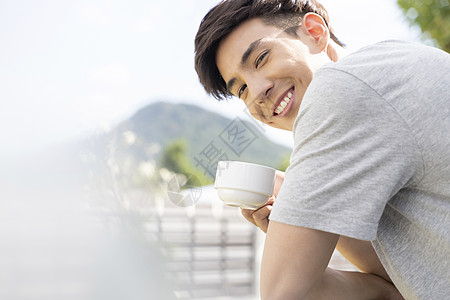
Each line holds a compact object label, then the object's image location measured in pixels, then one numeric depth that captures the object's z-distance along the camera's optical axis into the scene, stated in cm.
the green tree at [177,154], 1599
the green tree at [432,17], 571
